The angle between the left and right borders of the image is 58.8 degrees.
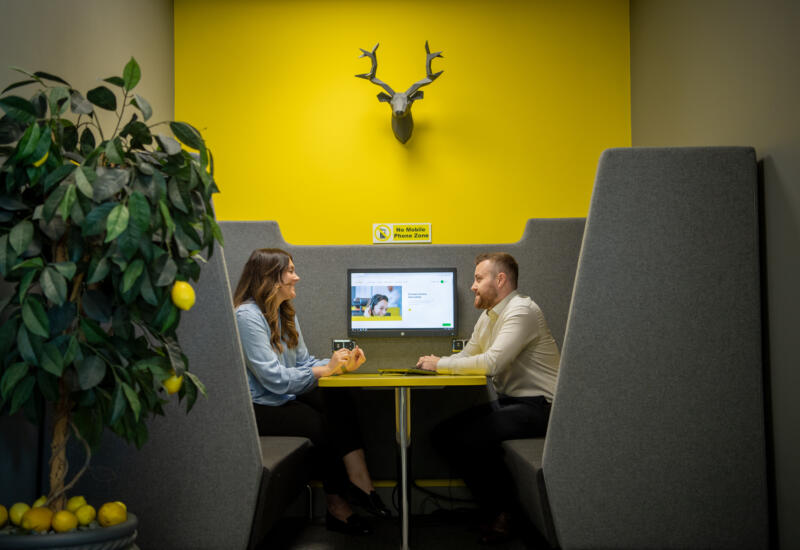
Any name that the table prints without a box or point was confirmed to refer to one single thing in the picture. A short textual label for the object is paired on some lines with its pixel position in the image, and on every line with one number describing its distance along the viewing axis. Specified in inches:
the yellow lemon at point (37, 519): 58.4
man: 101.5
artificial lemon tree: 57.1
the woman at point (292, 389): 104.2
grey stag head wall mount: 140.7
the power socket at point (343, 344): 123.8
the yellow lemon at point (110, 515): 61.8
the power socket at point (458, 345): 128.0
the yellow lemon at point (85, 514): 61.3
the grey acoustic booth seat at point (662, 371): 80.3
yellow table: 88.4
